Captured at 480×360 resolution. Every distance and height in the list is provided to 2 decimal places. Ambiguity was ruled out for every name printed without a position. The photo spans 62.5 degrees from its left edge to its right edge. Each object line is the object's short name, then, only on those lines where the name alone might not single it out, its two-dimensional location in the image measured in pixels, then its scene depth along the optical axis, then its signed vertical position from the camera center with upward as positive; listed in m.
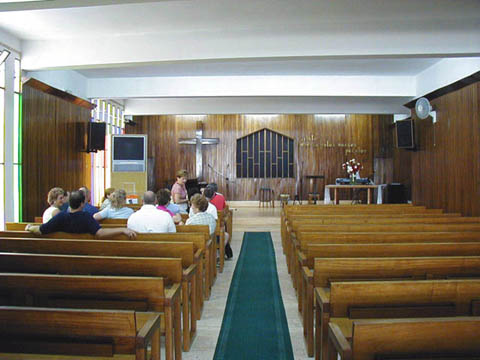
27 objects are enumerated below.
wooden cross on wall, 14.19 +1.34
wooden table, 11.22 -0.20
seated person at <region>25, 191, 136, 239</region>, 3.39 -0.39
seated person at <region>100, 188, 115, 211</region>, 5.26 -0.23
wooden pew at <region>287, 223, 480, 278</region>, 4.31 -0.54
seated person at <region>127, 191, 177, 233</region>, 3.91 -0.41
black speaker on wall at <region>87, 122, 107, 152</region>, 9.05 +1.00
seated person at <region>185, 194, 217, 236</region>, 4.61 -0.40
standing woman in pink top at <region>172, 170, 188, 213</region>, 6.94 -0.22
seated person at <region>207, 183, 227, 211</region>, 6.71 -0.39
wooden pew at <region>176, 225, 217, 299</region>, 4.14 -0.75
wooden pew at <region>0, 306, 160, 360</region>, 1.58 -0.62
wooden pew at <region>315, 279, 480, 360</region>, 2.00 -0.61
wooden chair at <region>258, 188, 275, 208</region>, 14.80 -0.63
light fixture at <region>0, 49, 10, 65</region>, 6.10 +1.94
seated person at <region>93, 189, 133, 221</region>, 4.56 -0.36
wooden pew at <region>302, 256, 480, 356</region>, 2.56 -0.58
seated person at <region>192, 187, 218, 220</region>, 5.31 -0.42
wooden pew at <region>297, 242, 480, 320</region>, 3.08 -0.56
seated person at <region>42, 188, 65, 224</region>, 4.47 -0.25
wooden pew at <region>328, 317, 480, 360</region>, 1.44 -0.58
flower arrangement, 11.61 +0.18
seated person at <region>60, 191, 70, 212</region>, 4.69 -0.30
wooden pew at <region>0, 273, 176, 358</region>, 2.09 -0.58
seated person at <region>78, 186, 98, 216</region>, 4.94 -0.36
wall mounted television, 9.95 +0.69
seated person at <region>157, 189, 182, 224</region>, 4.68 -0.24
